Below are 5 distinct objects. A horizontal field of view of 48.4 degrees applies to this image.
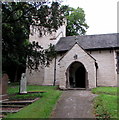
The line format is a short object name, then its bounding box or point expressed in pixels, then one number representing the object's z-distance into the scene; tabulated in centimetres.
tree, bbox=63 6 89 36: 3042
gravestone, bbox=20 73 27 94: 1212
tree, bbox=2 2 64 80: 731
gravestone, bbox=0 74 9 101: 987
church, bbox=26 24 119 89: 1407
